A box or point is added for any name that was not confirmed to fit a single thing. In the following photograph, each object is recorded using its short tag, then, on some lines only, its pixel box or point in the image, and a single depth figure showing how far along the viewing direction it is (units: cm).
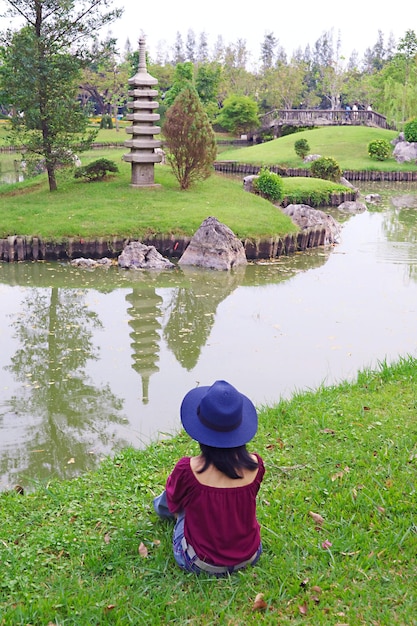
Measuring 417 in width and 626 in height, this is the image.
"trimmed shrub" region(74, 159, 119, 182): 1811
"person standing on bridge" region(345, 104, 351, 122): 4491
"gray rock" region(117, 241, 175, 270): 1264
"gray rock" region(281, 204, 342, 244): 1552
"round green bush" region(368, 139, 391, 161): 3331
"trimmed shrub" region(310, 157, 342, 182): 2523
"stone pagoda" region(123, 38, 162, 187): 1695
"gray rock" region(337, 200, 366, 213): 2120
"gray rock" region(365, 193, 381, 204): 2353
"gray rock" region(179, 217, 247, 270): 1283
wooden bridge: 4478
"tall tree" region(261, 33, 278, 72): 8619
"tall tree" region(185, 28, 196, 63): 9225
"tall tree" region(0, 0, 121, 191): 1571
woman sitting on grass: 320
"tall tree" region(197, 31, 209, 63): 9281
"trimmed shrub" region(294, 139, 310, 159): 3225
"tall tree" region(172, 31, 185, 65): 8994
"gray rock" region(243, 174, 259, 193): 2110
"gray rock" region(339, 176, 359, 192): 2502
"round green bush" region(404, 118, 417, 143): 3291
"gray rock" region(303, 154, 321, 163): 3149
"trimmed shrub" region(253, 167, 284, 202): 1984
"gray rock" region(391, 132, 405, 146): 3478
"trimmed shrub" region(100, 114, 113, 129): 5008
